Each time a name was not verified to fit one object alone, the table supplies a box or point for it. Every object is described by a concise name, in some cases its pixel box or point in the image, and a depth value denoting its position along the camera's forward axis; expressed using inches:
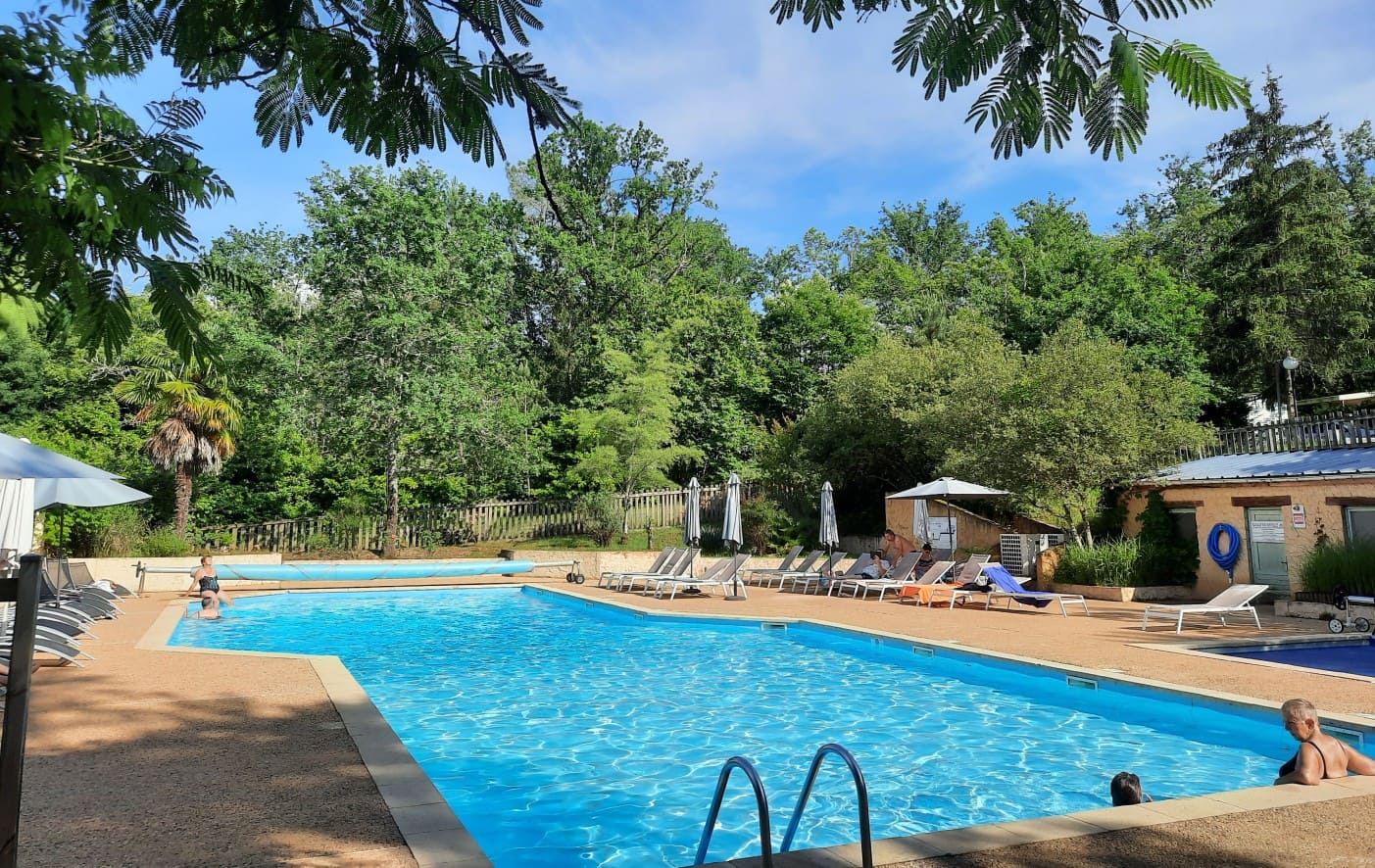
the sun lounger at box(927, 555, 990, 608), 662.5
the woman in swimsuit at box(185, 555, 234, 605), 617.0
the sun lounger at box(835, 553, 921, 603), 705.0
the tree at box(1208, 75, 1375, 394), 1166.3
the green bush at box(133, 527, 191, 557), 804.6
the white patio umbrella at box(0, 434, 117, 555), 372.8
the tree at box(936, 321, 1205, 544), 687.1
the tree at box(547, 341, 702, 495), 1072.8
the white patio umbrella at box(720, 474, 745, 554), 793.6
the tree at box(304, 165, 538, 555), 914.1
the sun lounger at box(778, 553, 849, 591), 793.6
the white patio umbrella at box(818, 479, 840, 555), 822.5
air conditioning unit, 773.3
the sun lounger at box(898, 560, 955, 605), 682.8
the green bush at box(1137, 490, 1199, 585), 682.2
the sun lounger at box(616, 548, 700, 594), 754.8
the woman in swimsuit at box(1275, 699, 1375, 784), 204.7
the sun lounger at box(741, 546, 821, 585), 805.2
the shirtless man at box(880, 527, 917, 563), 823.1
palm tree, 831.1
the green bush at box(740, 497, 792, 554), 1005.8
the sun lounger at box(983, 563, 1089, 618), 597.3
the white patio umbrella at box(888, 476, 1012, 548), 716.7
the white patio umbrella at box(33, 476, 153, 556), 512.5
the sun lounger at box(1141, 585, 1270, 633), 491.5
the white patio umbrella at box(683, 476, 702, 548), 851.4
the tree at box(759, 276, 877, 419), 1382.9
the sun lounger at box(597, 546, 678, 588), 807.1
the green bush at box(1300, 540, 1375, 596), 523.8
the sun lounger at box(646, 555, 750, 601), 713.0
